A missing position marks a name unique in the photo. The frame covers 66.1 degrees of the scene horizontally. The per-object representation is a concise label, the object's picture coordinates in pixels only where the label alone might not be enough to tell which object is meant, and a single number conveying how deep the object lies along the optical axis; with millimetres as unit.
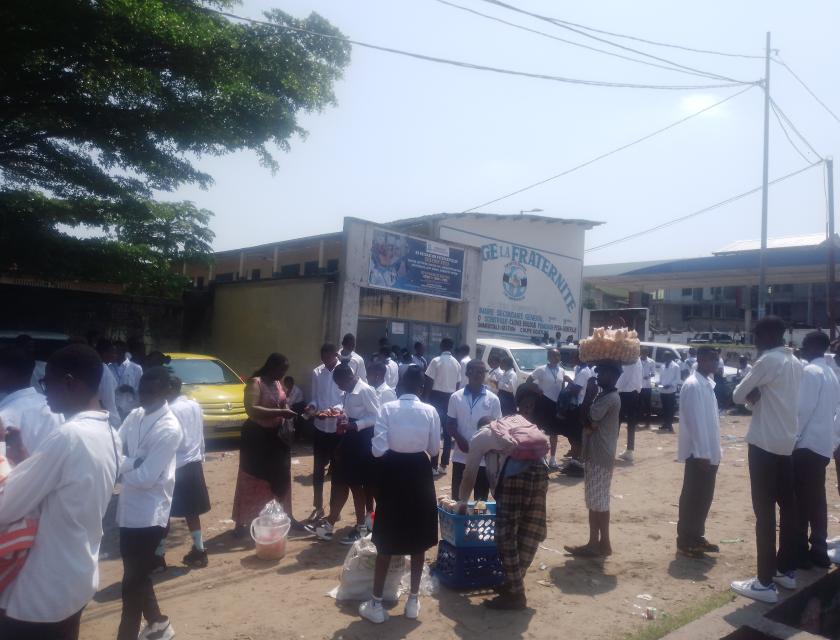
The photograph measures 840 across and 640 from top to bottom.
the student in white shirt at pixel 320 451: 6344
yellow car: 10305
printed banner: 12914
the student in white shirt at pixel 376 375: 5988
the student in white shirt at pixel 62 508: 2279
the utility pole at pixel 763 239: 18375
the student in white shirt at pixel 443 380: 10180
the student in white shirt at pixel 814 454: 5254
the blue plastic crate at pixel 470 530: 4820
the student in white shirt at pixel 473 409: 5945
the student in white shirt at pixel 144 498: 3652
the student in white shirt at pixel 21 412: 2859
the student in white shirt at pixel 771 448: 4715
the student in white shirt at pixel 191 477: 5117
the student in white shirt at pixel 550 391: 9109
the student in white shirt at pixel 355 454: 5914
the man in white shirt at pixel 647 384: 14523
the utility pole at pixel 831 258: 18688
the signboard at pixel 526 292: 20562
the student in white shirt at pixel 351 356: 8836
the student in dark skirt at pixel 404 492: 4371
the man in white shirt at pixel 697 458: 5750
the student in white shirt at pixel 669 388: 13766
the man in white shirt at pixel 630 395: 10188
